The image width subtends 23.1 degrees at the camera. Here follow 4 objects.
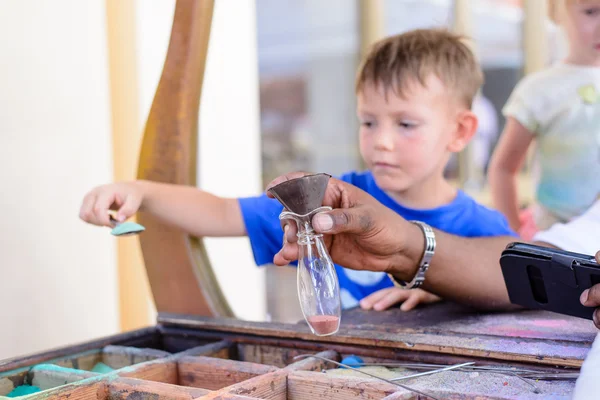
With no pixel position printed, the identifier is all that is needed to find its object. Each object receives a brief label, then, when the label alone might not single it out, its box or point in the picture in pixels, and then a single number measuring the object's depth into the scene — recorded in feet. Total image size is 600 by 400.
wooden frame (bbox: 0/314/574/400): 3.15
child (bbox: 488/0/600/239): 4.80
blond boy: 3.99
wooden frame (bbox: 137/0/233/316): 3.97
